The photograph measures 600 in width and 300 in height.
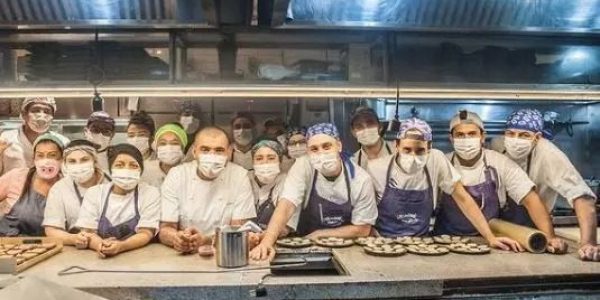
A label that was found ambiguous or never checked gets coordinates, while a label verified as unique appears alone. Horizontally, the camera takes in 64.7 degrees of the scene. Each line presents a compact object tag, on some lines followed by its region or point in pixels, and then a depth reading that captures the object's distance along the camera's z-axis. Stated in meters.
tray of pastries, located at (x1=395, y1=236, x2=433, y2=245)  2.95
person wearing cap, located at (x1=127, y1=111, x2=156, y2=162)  3.62
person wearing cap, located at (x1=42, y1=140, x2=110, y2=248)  3.04
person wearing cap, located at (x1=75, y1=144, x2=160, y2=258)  2.96
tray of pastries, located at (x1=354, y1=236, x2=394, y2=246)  2.89
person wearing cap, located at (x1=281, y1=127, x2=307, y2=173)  3.82
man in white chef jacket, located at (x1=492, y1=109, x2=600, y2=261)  3.03
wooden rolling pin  2.75
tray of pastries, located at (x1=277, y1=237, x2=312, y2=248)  2.85
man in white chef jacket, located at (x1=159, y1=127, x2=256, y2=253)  3.04
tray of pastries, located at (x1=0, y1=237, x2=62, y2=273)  2.30
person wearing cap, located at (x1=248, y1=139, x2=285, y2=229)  3.25
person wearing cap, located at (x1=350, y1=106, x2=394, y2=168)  3.50
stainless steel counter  2.17
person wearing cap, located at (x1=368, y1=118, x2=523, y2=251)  3.17
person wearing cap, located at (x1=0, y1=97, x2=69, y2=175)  3.54
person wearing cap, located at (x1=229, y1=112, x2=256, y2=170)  3.95
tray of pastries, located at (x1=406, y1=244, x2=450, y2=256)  2.73
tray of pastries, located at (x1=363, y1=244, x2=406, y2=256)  2.68
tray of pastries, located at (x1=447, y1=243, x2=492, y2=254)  2.74
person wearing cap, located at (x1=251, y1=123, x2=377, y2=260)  3.13
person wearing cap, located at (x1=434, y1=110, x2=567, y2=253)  3.21
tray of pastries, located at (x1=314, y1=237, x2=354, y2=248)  2.88
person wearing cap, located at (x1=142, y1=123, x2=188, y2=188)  3.33
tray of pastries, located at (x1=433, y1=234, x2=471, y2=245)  2.98
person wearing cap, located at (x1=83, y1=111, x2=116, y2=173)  3.56
